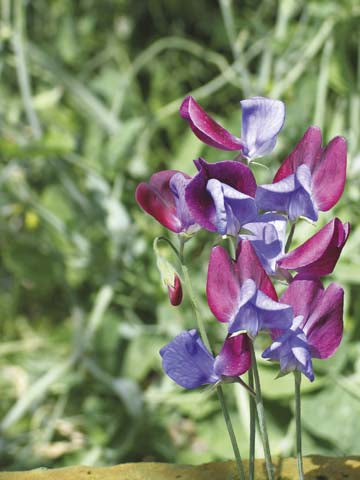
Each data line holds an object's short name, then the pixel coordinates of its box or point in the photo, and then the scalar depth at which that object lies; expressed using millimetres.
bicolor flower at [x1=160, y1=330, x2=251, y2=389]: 622
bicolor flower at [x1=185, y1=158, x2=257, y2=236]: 617
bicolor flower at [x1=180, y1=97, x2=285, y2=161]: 640
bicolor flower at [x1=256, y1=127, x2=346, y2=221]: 625
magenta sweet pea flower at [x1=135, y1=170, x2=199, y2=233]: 640
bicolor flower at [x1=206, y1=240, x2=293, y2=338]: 610
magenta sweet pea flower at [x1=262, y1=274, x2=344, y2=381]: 620
